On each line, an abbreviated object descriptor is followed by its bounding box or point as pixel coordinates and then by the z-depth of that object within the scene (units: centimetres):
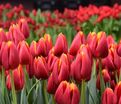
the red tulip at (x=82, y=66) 179
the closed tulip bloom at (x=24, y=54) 195
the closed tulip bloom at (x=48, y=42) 211
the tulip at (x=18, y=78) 197
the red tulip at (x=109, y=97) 178
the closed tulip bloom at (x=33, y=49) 212
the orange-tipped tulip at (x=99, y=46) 191
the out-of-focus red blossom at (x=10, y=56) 183
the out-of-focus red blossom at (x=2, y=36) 217
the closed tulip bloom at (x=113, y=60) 207
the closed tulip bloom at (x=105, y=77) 207
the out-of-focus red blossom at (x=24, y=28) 245
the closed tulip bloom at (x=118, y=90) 180
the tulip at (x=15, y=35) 221
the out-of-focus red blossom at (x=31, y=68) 205
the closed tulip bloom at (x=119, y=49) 205
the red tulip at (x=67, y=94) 174
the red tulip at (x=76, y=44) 202
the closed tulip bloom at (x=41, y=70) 194
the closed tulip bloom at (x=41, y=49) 207
